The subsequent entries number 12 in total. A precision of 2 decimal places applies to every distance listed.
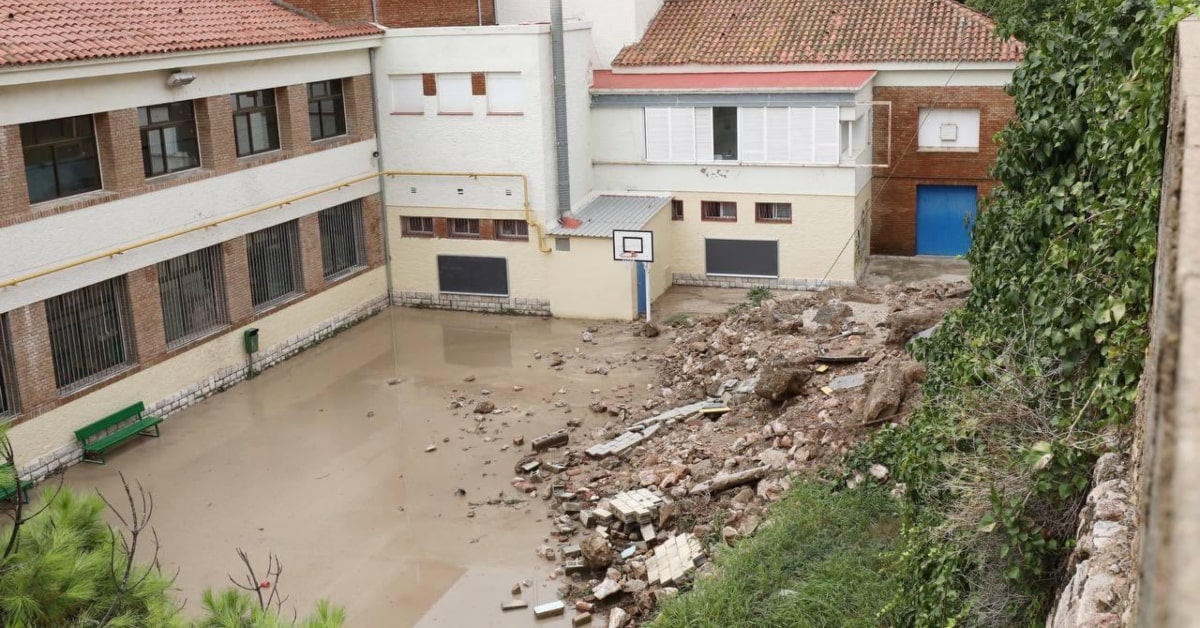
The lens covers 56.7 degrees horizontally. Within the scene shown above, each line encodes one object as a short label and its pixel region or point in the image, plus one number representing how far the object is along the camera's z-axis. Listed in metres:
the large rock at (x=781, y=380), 15.21
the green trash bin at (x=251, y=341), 20.30
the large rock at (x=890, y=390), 12.69
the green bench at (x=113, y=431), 16.64
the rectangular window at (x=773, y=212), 23.89
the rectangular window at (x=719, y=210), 24.33
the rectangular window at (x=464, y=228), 24.03
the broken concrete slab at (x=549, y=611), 12.02
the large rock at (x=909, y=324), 15.73
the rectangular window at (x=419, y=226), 24.33
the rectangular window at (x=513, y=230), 23.56
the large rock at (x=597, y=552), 12.59
